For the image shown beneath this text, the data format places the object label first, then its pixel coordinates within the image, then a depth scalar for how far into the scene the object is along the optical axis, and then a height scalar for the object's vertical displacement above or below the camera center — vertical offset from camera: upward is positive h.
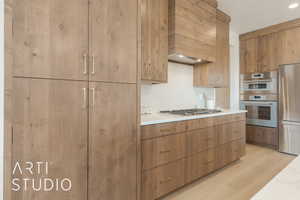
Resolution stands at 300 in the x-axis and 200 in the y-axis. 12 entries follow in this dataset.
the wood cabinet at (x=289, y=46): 3.37 +1.13
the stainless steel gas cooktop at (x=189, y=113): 2.26 -0.16
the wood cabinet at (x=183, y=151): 1.73 -0.63
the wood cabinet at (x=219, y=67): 2.94 +0.62
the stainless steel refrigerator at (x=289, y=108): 3.24 -0.15
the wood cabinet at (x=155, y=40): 1.95 +0.73
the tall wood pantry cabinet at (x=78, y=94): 1.04 +0.05
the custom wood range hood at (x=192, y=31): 2.20 +1.00
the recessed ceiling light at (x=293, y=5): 2.77 +1.59
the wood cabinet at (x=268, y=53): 3.64 +1.07
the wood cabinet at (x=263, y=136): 3.63 -0.79
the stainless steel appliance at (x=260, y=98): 3.61 +0.07
